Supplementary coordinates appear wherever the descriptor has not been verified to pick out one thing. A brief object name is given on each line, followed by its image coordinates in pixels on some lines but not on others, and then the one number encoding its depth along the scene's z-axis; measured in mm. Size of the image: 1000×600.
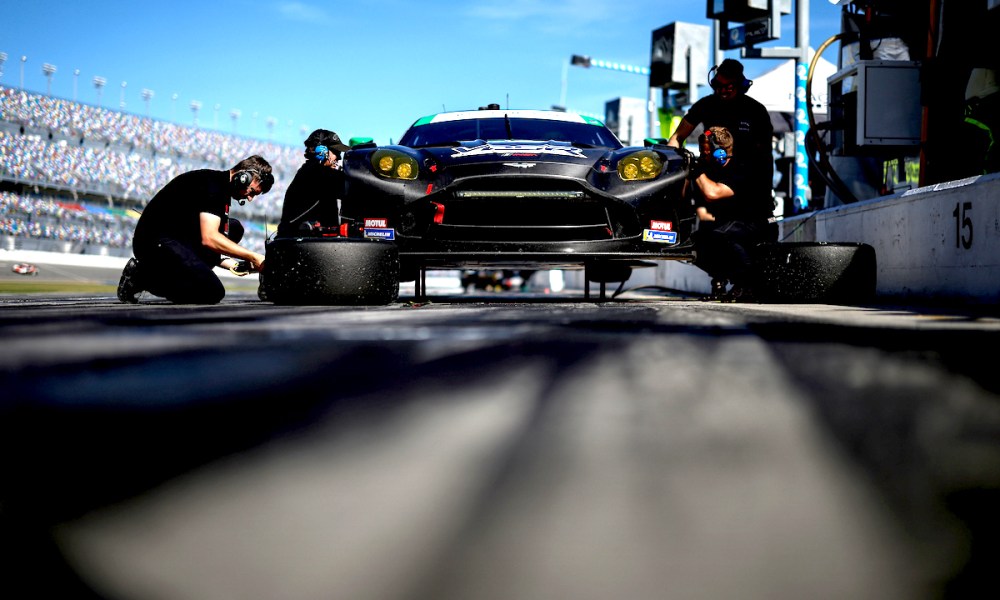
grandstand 37875
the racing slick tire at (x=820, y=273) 3971
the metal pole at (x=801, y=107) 9898
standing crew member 5641
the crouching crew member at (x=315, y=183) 6311
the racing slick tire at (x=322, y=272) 3586
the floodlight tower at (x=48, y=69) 54606
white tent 15984
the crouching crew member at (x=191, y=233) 5227
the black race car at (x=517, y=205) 4199
